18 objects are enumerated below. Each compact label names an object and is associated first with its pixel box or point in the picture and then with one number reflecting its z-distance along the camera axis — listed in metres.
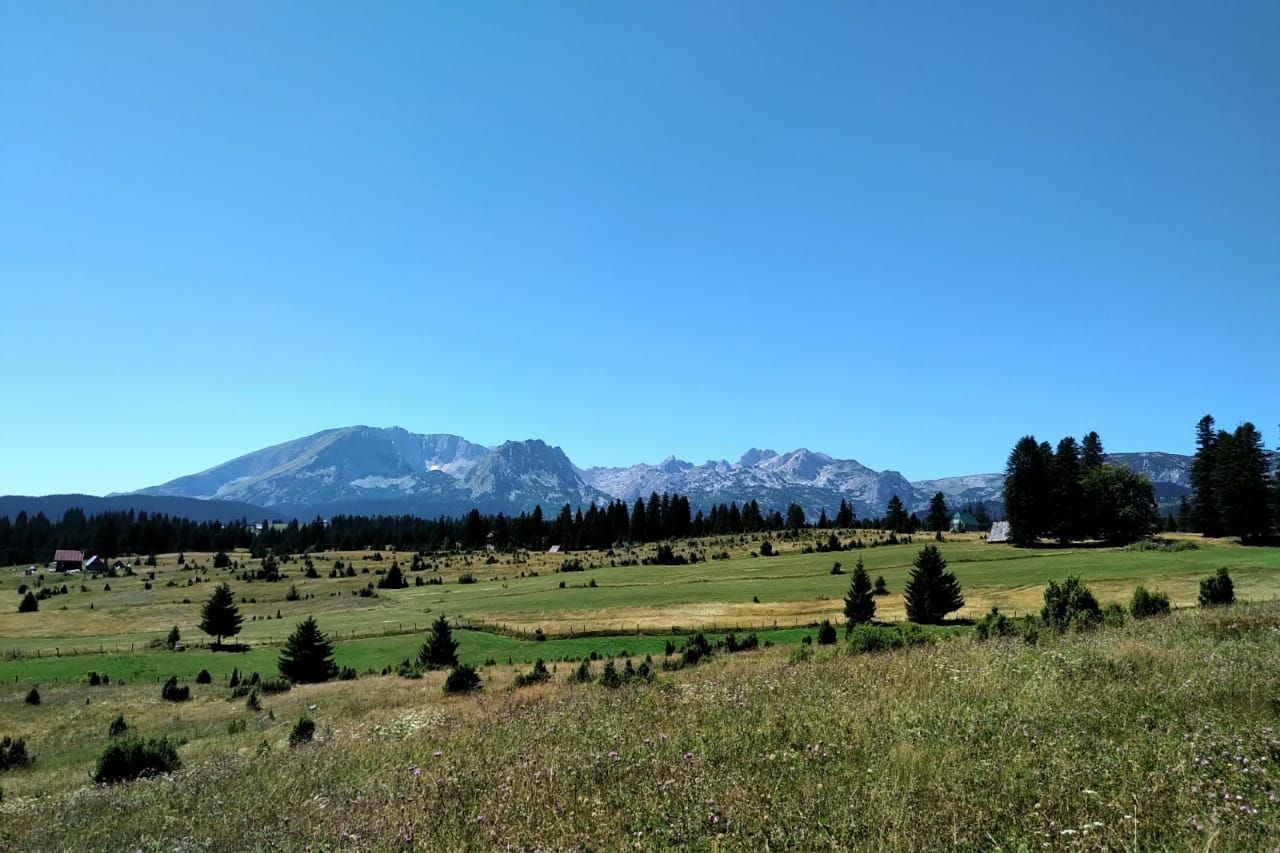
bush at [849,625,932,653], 18.55
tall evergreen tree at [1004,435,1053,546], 107.06
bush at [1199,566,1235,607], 30.25
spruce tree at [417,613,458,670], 47.59
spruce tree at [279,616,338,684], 47.22
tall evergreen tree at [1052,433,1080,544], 106.25
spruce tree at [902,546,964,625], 51.31
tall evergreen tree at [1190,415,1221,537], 102.00
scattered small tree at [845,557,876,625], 51.41
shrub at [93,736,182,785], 16.47
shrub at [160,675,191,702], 40.94
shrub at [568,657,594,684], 27.41
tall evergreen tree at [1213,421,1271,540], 89.88
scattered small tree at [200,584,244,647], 69.06
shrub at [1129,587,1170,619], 23.55
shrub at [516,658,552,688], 31.67
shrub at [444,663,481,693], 31.55
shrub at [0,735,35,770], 26.38
